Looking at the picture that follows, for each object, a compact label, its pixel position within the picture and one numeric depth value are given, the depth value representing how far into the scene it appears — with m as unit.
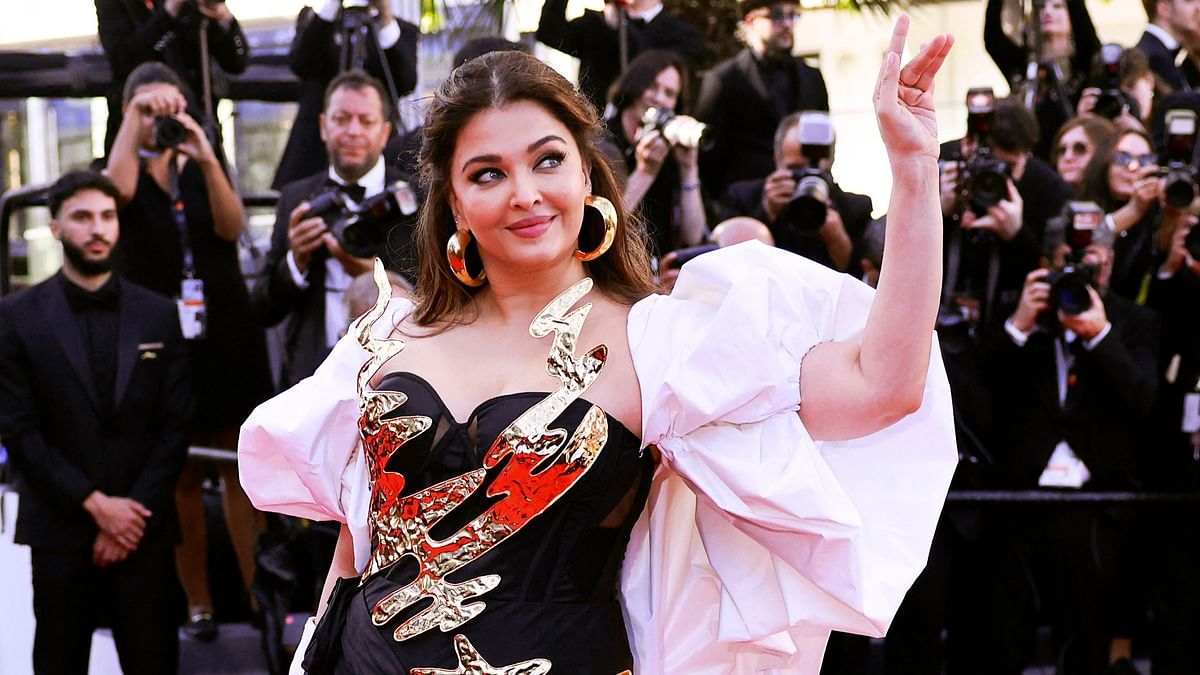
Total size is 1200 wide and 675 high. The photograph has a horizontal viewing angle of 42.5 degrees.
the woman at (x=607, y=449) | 2.17
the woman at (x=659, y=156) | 4.75
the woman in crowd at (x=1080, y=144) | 4.99
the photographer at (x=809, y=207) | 4.57
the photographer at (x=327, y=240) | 4.68
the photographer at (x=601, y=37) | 5.42
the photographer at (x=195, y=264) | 5.03
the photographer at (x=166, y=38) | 5.39
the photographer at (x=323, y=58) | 5.43
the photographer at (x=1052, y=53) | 5.52
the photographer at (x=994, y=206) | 4.56
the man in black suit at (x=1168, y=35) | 5.78
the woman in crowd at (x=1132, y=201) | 4.75
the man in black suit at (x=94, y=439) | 4.64
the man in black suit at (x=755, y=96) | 5.36
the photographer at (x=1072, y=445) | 4.47
